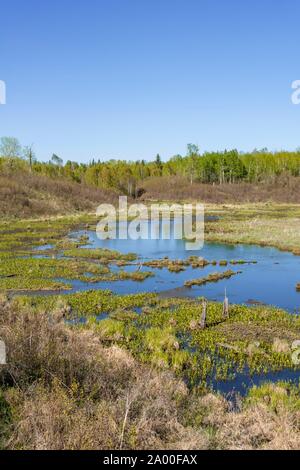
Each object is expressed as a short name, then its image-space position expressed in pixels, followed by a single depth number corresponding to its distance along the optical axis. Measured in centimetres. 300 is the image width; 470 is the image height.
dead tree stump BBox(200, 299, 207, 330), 2064
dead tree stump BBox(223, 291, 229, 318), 2227
